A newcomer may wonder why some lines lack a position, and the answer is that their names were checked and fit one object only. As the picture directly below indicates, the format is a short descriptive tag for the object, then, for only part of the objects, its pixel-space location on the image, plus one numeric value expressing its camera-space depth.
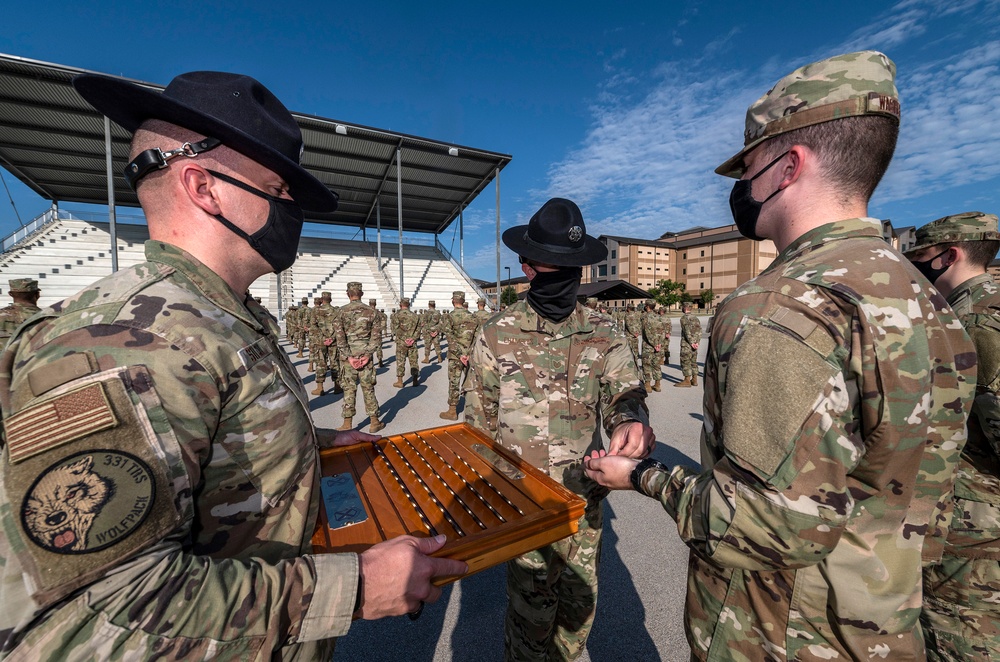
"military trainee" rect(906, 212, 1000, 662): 1.93
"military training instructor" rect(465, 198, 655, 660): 2.26
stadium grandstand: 16.75
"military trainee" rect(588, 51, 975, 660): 1.00
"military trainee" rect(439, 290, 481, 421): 8.32
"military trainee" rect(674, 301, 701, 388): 9.99
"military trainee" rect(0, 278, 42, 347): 5.21
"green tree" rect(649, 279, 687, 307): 49.60
